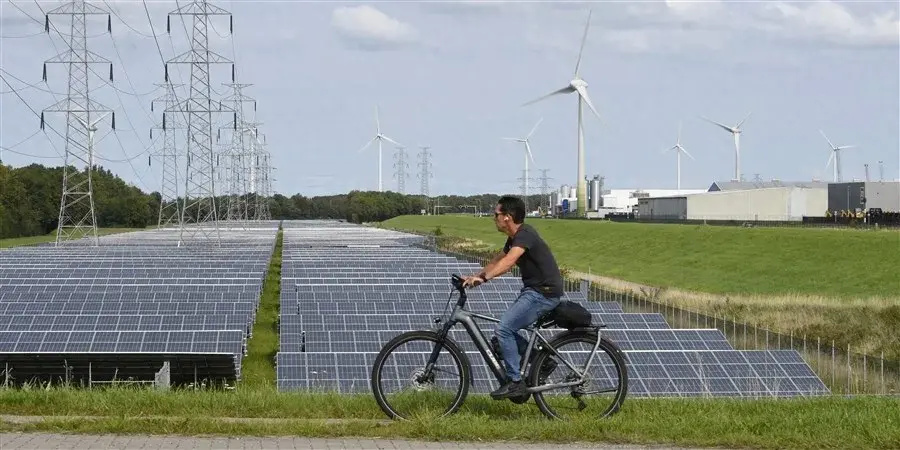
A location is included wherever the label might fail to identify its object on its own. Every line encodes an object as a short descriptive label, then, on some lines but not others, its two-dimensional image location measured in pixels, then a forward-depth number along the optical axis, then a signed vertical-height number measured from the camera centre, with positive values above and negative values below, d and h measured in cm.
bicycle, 1239 -176
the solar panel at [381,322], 3759 -396
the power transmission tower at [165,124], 8180 +561
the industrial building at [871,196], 11212 -10
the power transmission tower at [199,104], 6669 +549
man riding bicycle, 1244 -95
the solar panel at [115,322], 3419 -355
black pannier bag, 1252 -122
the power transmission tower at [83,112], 6481 +478
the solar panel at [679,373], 2678 -414
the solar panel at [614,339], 3378 -412
